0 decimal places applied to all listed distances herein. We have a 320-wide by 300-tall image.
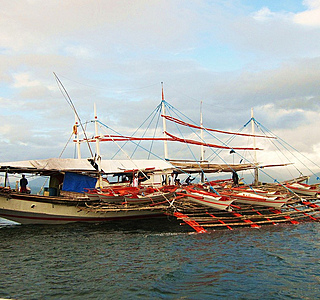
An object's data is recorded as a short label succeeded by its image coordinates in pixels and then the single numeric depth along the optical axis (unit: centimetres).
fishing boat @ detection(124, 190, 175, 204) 2453
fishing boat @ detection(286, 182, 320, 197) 3514
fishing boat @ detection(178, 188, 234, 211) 2358
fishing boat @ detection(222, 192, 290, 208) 2616
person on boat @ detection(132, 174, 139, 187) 2985
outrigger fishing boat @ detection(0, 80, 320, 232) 2412
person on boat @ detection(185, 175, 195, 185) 3857
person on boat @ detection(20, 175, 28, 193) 2682
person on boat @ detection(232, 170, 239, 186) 4252
